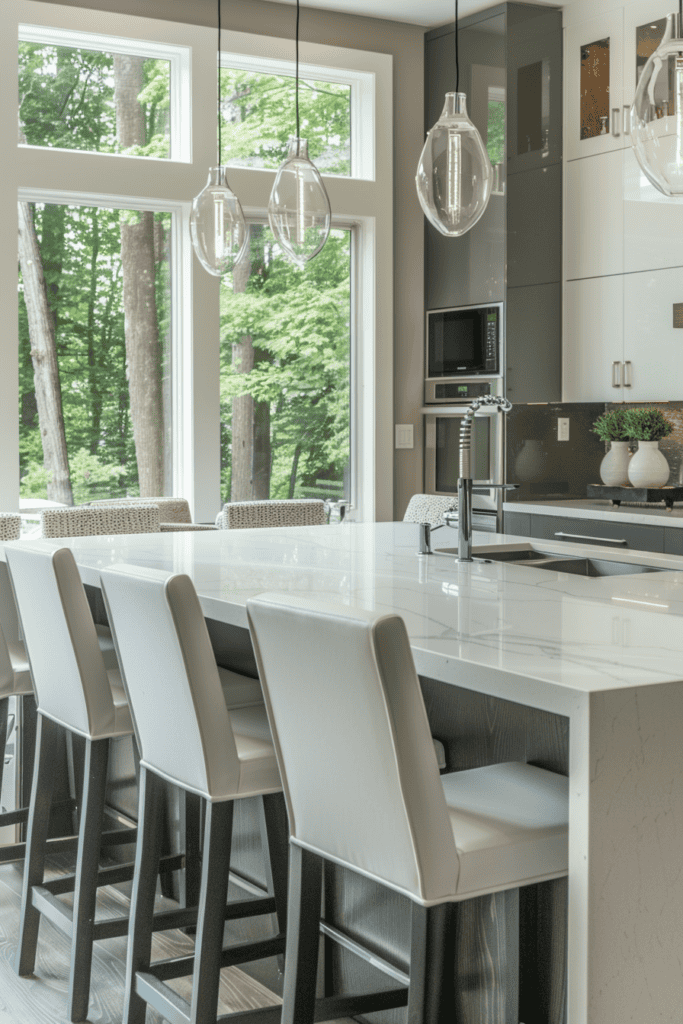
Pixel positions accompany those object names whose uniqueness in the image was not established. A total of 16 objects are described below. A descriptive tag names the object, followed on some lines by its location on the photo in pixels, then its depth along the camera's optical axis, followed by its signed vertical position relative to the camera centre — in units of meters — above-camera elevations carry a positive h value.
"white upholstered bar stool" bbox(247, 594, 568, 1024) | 1.47 -0.51
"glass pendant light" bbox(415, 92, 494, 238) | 2.78 +0.65
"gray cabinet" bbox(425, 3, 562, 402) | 5.40 +1.21
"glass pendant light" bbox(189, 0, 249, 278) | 3.39 +0.64
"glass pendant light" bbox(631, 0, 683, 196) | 2.09 +0.59
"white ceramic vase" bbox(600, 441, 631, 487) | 5.29 -0.13
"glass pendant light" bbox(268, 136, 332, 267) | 3.13 +0.64
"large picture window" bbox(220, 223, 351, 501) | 5.63 +0.32
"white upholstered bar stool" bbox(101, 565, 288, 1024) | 1.90 -0.53
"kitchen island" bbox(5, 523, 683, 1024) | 1.44 -0.37
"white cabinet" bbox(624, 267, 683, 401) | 4.95 +0.44
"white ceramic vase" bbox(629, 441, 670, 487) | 5.04 -0.13
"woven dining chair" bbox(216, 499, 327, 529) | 4.23 -0.28
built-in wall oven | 5.46 -0.07
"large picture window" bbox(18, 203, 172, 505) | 5.18 +0.40
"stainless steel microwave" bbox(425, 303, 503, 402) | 5.50 +0.45
